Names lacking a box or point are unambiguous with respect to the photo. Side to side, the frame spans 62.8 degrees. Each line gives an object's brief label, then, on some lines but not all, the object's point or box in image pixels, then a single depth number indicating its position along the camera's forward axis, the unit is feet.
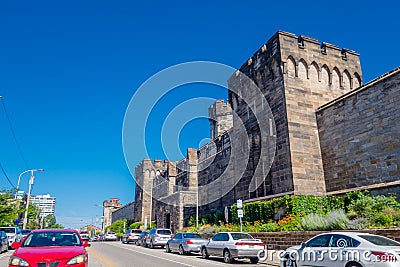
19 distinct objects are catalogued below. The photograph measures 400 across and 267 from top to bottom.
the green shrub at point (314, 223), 49.40
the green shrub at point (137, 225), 166.71
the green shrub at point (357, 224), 45.06
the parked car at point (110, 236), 155.53
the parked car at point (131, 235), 119.50
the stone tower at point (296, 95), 65.92
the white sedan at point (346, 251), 25.48
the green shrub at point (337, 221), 47.05
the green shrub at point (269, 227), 60.20
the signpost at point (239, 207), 60.20
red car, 24.35
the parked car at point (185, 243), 64.34
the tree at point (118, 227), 205.32
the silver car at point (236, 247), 47.29
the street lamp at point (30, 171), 122.26
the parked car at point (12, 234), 79.46
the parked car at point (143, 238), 97.15
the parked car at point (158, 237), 87.20
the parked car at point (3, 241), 64.56
